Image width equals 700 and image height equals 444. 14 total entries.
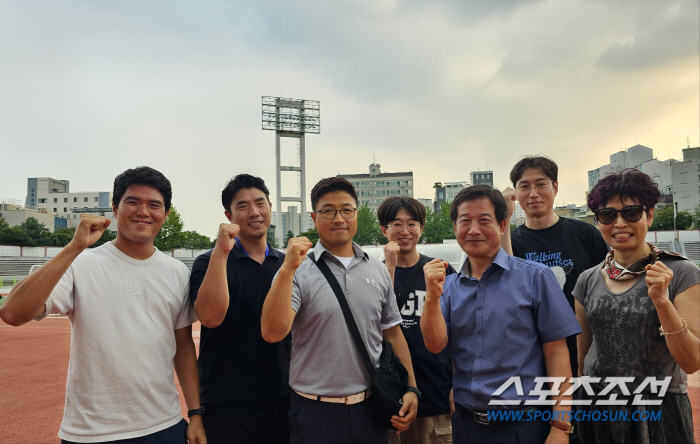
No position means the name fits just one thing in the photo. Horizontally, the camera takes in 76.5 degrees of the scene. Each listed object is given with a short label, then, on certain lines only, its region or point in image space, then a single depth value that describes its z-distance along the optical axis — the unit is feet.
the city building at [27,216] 239.09
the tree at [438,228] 203.82
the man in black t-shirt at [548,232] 12.23
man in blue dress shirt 8.69
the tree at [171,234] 157.79
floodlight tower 195.21
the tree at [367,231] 205.58
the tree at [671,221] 193.26
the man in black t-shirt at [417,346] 11.64
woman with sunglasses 8.42
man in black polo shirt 9.66
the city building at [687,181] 240.94
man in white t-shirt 8.61
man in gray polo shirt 8.80
